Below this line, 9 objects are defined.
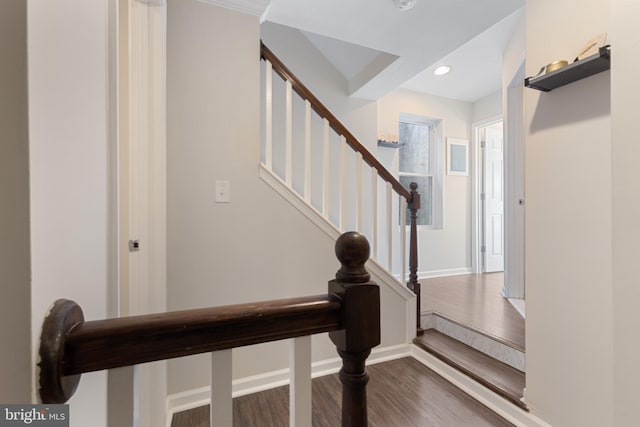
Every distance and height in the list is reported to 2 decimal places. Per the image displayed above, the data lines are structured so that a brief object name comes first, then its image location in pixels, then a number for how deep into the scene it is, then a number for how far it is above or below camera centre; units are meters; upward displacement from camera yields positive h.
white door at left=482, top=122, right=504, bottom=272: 4.02 +0.27
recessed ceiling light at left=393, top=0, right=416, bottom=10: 1.67 +1.29
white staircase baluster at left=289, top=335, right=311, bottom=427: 0.54 -0.34
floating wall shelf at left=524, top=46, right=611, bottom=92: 1.03 +0.59
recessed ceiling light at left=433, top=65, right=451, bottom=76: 3.19 +1.70
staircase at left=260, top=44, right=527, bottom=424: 1.77 +0.11
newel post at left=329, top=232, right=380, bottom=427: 0.54 -0.22
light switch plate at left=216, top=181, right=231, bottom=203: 1.66 +0.13
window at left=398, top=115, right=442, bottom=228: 3.89 +0.71
